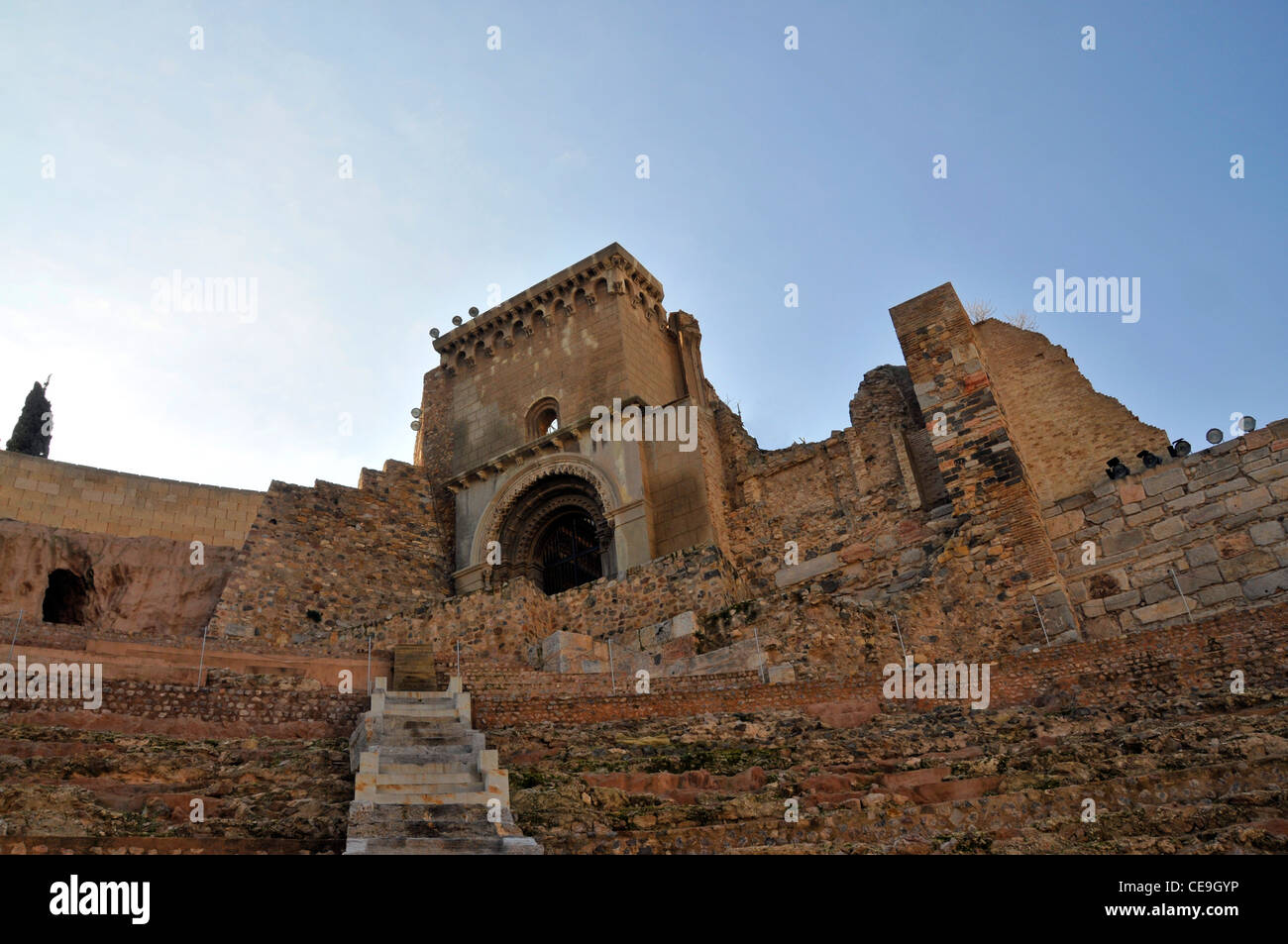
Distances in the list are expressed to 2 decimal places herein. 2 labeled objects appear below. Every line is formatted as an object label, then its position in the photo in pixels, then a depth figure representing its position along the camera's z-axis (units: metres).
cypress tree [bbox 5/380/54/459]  27.16
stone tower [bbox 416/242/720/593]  21.64
